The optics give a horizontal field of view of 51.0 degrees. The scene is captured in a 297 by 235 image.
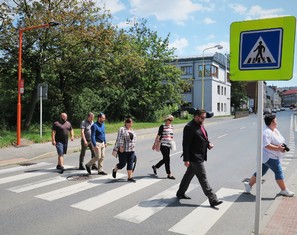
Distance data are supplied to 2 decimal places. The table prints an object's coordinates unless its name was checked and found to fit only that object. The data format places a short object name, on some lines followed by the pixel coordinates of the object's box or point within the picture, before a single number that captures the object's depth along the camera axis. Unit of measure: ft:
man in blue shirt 29.14
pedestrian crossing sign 12.76
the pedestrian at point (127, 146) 26.32
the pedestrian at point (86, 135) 31.48
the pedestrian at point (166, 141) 27.99
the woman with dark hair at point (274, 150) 21.51
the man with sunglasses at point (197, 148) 19.65
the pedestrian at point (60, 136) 31.04
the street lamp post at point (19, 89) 46.96
